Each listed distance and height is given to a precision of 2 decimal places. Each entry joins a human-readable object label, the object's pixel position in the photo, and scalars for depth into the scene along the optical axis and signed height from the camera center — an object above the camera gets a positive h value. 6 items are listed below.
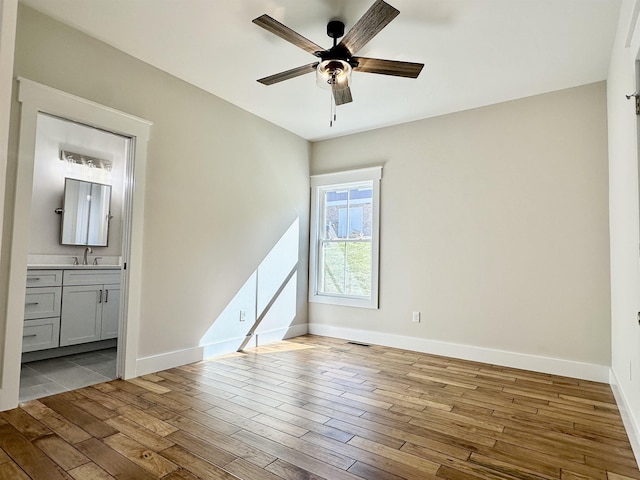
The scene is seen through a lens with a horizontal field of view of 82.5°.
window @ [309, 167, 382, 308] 4.61 +0.28
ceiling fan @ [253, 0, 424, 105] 2.20 +1.40
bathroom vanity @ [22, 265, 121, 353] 3.56 -0.56
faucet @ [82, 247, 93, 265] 4.50 -0.05
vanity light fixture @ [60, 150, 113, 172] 4.33 +1.13
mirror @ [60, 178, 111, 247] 4.33 +0.47
